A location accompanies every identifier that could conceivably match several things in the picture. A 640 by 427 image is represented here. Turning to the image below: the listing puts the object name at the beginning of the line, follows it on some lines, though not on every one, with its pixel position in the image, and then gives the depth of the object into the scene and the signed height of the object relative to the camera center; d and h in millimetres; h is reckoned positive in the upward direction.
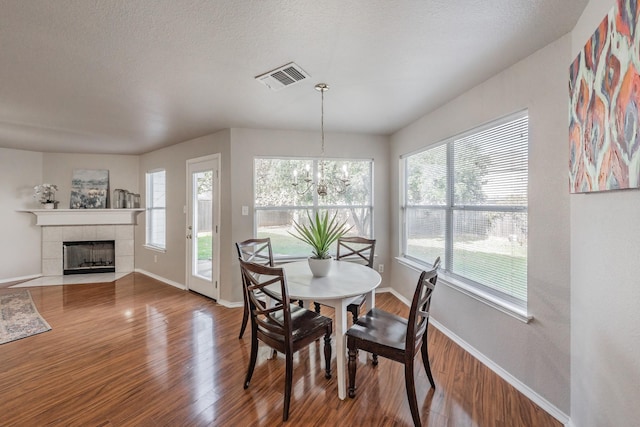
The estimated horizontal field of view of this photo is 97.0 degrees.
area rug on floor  2938 -1201
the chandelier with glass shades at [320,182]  3965 +454
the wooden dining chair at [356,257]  2468 -546
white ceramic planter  2391 -441
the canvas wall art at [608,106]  1076 +476
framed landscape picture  5445 +519
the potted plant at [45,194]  5125 +396
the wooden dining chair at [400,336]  1684 -822
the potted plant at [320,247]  2373 -279
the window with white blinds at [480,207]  2137 +55
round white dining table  1953 -550
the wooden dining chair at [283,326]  1803 -806
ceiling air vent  2137 +1099
